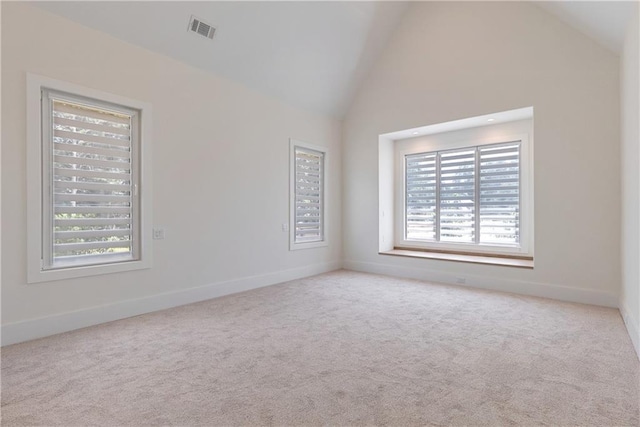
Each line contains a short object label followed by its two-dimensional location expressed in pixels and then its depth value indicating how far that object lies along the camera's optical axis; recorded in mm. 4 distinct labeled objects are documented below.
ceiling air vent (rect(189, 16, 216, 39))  3686
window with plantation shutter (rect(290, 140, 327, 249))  5551
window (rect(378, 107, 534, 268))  4980
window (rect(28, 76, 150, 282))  3043
